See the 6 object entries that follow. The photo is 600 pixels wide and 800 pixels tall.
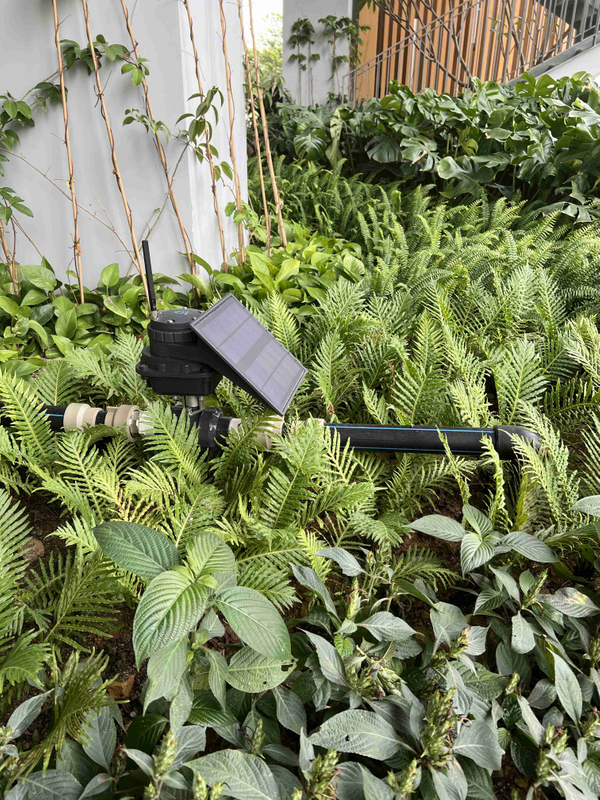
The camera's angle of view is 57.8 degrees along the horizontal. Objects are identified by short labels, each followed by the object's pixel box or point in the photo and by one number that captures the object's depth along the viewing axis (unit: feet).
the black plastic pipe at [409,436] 4.86
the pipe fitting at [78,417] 5.27
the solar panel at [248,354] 4.20
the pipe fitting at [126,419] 5.07
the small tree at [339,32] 21.86
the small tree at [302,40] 22.08
